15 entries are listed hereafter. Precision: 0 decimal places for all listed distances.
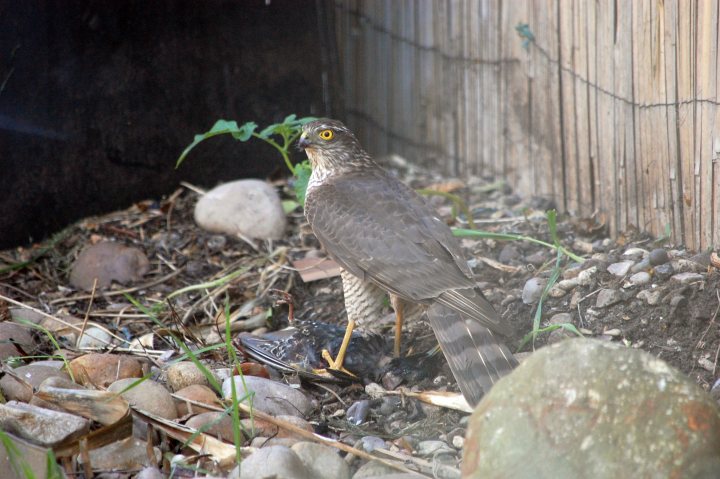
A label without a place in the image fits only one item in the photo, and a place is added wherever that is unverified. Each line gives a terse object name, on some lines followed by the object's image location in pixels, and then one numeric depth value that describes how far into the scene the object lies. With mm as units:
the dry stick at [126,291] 10836
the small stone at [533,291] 9175
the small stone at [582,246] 9977
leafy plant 10156
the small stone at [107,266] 11367
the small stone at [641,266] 8828
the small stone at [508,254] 10398
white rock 12162
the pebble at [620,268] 8953
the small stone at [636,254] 9141
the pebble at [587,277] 9028
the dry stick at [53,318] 9590
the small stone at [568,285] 9078
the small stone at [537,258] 10156
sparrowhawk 7672
